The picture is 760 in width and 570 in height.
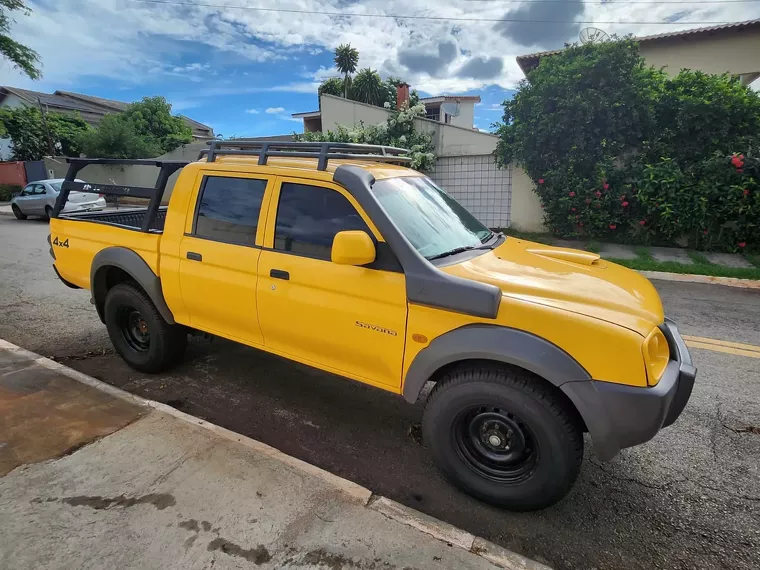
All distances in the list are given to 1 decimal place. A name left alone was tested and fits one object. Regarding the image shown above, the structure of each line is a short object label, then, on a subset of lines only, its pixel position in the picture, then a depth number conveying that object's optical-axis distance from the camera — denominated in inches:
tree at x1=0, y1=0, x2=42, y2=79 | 774.5
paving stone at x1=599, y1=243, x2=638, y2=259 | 346.0
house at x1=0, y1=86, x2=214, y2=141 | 1459.2
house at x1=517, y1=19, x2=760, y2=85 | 573.0
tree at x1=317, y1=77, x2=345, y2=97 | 1529.3
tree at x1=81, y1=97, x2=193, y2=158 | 954.1
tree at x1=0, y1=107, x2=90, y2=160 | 1137.4
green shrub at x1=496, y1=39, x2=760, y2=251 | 325.7
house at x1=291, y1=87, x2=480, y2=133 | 1152.2
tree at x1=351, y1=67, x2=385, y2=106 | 1349.7
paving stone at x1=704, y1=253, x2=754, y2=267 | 315.0
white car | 613.0
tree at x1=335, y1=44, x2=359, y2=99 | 1568.3
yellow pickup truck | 85.4
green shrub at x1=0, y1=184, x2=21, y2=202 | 993.5
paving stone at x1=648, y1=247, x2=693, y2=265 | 329.4
